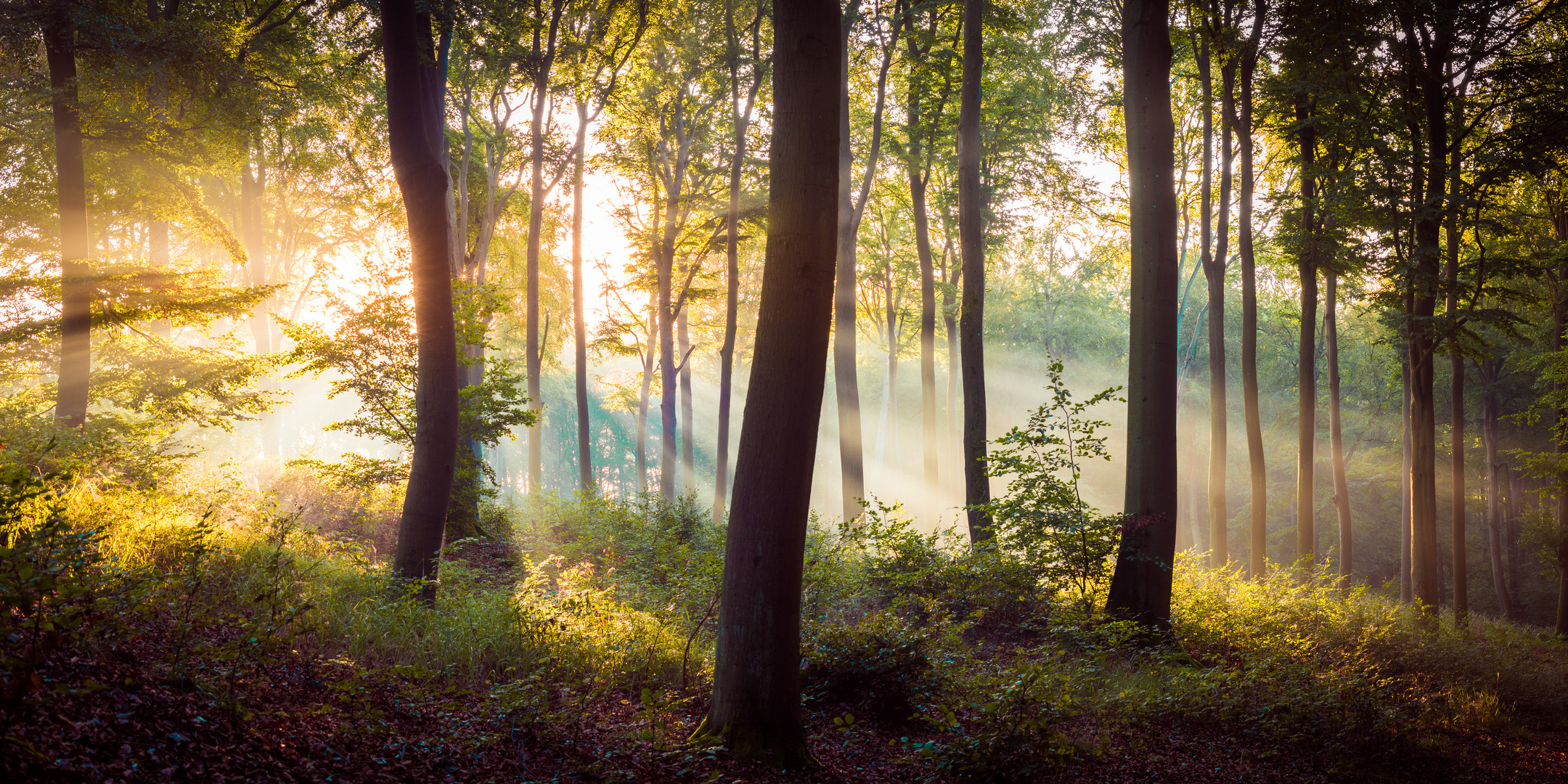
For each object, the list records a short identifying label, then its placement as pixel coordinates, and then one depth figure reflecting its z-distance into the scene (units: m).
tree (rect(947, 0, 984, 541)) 12.55
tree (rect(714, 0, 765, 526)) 17.78
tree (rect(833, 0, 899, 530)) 16.36
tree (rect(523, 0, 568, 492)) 17.34
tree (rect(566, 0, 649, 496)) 17.52
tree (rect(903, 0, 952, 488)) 16.16
